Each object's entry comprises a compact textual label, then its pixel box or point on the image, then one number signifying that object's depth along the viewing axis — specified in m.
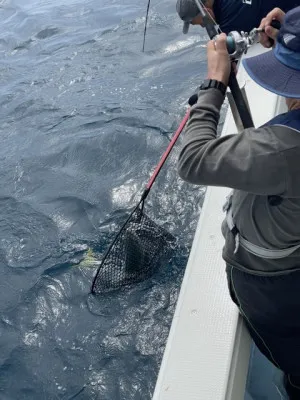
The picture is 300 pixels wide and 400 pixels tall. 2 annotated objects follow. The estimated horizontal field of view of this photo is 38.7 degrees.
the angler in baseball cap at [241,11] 3.95
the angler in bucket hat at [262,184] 1.41
